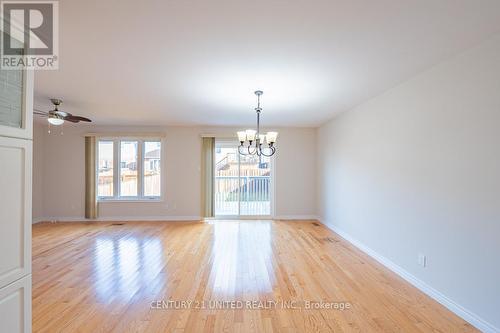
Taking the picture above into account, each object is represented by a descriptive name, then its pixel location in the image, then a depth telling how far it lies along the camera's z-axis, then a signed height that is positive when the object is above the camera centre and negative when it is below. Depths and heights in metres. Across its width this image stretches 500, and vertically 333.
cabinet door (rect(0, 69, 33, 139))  1.25 +0.36
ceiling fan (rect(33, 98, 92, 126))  3.47 +0.80
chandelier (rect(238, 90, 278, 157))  3.36 +0.47
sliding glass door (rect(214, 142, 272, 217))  6.39 -0.37
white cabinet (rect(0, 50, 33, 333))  1.24 -0.16
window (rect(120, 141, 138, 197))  6.14 +0.01
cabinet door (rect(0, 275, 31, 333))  1.25 -0.75
